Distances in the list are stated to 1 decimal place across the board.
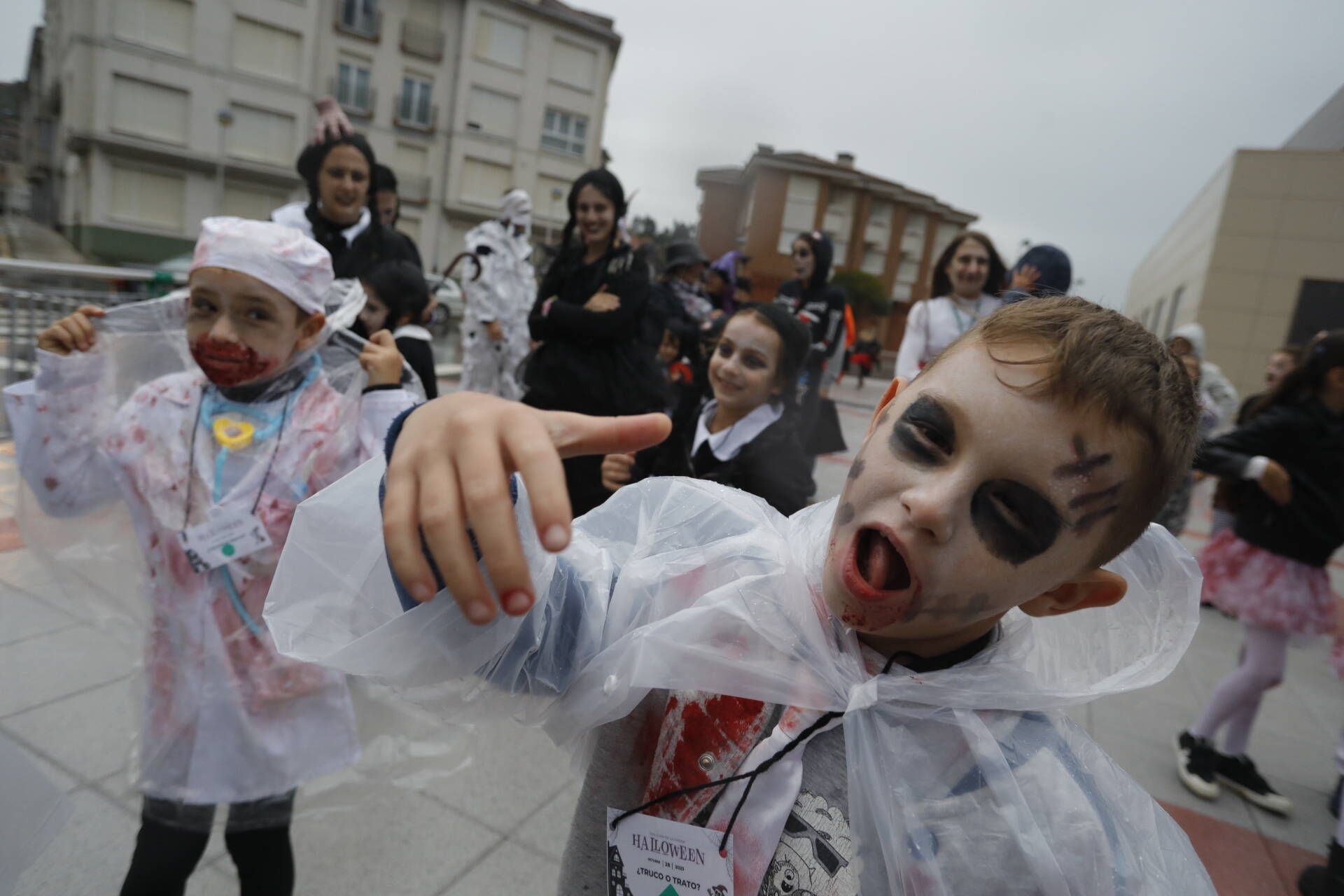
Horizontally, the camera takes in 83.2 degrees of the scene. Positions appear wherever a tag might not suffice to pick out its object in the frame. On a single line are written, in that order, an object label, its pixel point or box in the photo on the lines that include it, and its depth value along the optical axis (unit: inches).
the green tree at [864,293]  1355.8
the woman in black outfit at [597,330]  136.6
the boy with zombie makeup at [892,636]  30.4
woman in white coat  150.1
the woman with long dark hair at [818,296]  209.9
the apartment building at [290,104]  629.0
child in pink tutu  108.7
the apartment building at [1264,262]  558.9
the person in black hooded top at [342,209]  113.3
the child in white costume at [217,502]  59.4
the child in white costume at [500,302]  218.1
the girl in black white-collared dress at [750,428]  81.0
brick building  665.0
